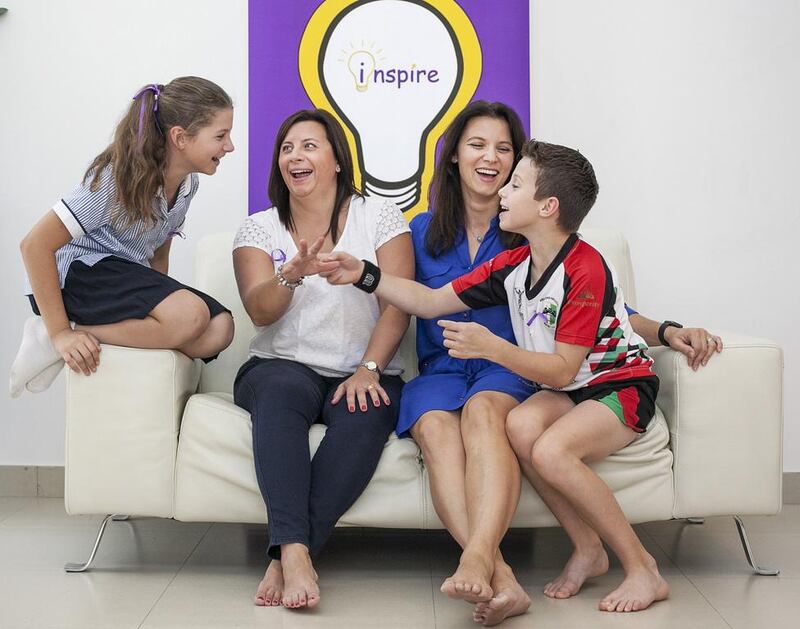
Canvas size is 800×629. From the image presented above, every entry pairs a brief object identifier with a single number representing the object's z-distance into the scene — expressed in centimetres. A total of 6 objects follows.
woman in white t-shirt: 216
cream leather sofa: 227
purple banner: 326
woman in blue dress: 199
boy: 212
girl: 234
